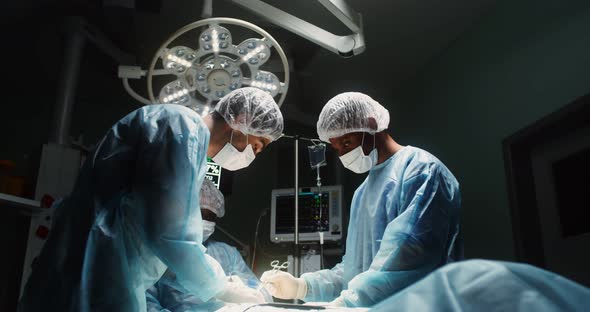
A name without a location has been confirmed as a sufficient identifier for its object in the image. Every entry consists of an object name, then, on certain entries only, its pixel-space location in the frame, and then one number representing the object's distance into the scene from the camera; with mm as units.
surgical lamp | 1949
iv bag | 2461
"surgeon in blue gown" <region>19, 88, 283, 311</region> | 1279
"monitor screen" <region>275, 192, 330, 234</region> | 3385
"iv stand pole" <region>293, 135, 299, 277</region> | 2305
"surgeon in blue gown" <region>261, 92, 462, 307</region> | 1561
